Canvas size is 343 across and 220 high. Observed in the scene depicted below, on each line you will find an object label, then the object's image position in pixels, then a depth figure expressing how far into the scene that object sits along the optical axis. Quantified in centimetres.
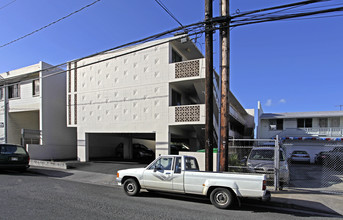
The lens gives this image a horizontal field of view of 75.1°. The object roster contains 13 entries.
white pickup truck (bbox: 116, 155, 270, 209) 583
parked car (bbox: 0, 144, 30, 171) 1079
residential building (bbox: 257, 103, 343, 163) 2217
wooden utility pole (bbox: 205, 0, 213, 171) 790
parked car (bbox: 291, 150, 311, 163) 1955
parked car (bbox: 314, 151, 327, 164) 1827
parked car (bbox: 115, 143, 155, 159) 1970
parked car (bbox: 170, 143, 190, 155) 1999
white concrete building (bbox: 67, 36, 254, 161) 1293
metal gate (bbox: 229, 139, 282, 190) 834
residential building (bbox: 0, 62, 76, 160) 1767
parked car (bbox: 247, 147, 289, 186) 883
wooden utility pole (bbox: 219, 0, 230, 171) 780
